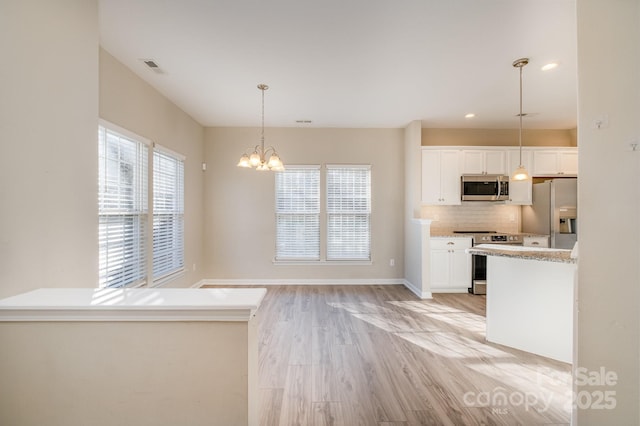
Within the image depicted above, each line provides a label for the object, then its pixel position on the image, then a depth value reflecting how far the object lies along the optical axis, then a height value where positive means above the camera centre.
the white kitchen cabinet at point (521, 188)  5.04 +0.45
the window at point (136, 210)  2.79 +0.03
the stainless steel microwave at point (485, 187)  4.95 +0.46
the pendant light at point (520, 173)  2.98 +0.46
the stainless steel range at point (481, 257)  4.71 -0.76
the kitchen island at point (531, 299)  2.56 -0.85
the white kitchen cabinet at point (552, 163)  5.04 +0.90
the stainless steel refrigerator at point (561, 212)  4.62 +0.01
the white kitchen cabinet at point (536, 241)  4.71 -0.48
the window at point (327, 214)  5.30 -0.02
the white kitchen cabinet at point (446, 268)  4.79 -0.95
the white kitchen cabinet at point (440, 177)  4.99 +0.64
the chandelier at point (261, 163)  3.19 +0.60
